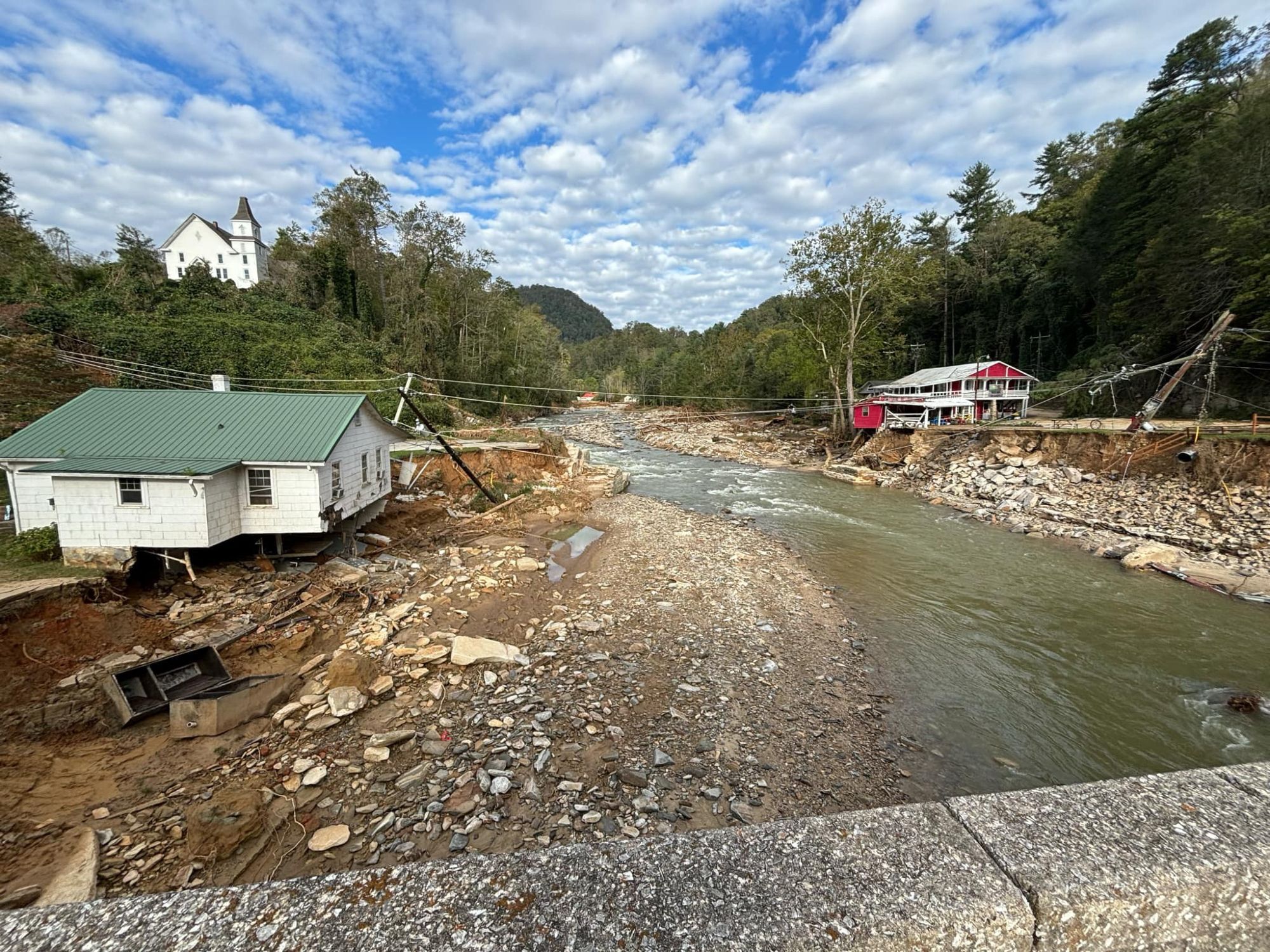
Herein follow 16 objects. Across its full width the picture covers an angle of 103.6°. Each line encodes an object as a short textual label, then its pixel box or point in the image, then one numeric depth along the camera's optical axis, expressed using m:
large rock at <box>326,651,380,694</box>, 8.38
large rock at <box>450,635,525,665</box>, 8.96
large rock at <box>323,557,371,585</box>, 12.20
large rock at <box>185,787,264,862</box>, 5.61
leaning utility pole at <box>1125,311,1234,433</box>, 20.12
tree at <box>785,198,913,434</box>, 33.12
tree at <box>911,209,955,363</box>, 49.28
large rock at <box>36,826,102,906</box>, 4.88
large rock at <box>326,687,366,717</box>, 7.70
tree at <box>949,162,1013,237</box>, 53.38
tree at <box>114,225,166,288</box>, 31.23
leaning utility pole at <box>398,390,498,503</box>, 16.47
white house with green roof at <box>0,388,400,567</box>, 10.52
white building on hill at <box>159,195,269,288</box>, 49.09
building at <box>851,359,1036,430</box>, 31.53
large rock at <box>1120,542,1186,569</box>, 13.69
